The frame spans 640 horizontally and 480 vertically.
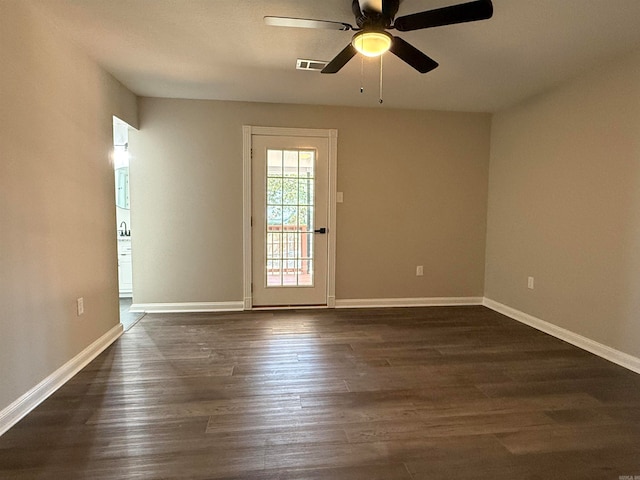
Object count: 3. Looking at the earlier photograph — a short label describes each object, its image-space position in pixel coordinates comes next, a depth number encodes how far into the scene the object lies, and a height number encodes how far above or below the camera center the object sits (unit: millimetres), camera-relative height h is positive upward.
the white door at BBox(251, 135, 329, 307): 4059 -65
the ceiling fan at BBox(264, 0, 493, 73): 1714 +1032
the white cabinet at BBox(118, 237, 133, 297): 4660 -744
